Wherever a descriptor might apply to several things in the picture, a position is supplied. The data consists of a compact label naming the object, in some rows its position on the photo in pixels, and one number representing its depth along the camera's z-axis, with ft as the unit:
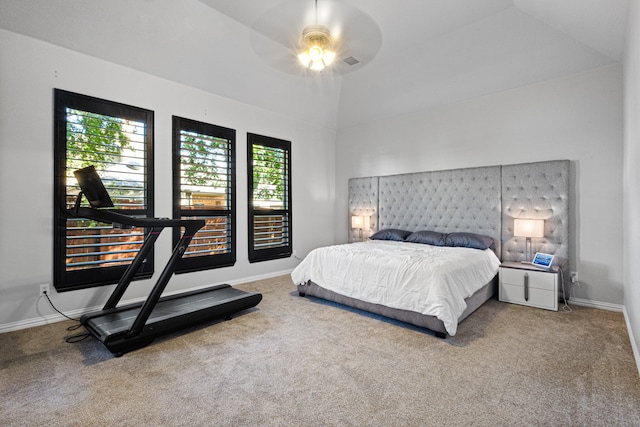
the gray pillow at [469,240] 13.37
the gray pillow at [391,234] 16.35
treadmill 8.03
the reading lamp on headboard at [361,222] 18.72
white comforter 9.21
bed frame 12.28
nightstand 11.32
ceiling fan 11.01
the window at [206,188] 13.53
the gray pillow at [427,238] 14.82
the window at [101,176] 10.53
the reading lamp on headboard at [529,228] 12.14
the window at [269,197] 16.25
